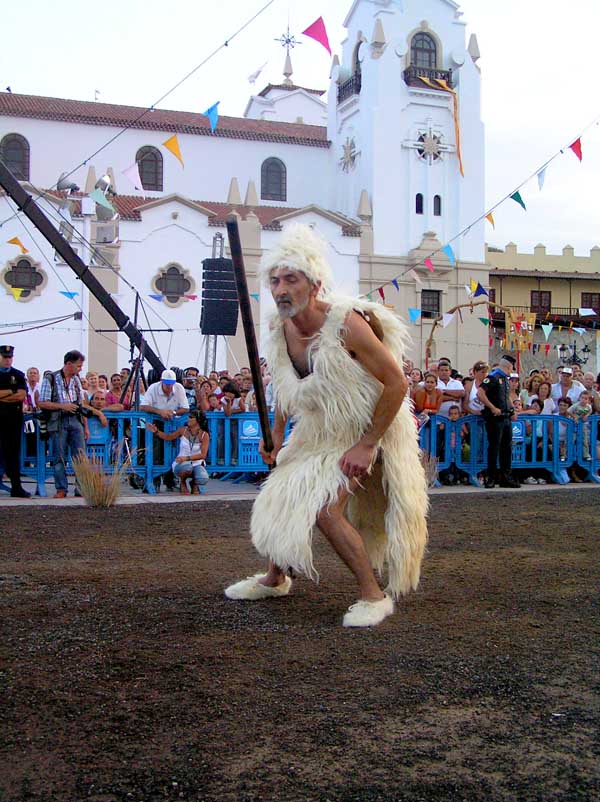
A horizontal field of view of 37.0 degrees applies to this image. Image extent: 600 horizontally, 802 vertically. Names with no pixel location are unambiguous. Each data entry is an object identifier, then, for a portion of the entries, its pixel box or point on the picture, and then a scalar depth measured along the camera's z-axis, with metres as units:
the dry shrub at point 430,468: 11.40
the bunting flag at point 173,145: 19.32
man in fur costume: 4.52
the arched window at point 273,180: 44.78
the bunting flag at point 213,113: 19.20
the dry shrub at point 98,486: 9.49
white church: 38.12
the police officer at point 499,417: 12.27
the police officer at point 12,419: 10.57
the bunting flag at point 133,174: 21.62
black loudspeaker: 15.03
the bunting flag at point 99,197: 20.93
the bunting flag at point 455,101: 42.47
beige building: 50.81
